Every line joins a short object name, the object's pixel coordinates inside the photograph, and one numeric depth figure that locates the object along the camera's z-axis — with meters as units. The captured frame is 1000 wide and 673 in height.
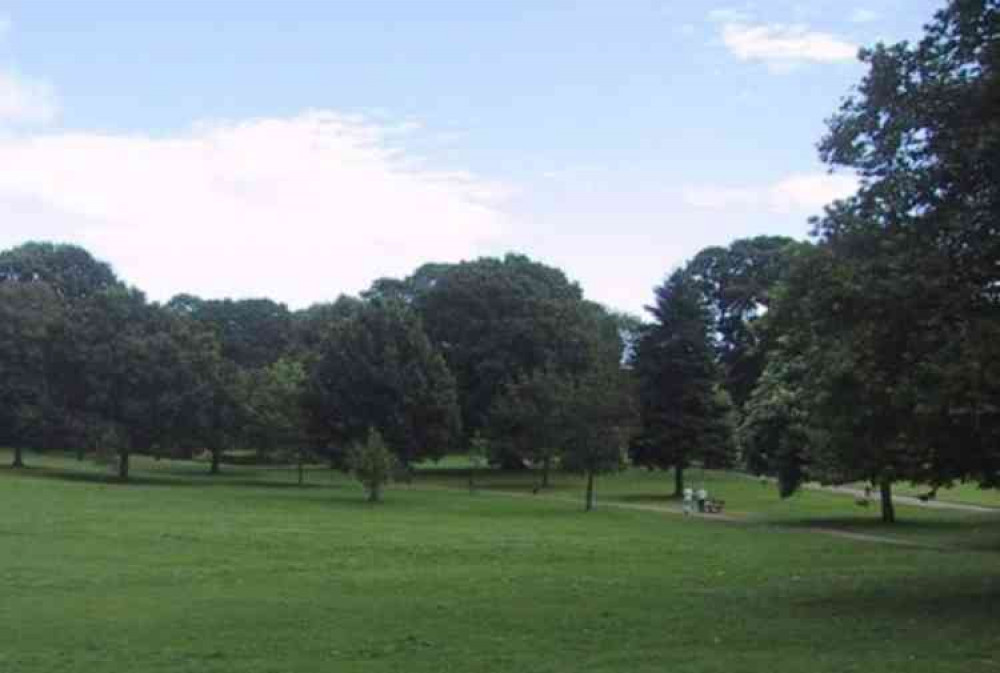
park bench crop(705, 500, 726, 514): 50.62
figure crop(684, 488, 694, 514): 49.66
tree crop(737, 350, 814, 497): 43.78
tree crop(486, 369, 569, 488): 56.78
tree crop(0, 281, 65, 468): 73.06
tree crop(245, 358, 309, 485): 70.81
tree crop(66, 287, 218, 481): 68.69
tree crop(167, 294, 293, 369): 119.27
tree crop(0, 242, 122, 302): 102.38
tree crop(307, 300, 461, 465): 63.78
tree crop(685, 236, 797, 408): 94.94
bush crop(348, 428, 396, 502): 55.69
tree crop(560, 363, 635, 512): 54.16
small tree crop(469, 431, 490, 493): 71.38
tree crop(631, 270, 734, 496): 63.19
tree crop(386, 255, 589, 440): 84.56
